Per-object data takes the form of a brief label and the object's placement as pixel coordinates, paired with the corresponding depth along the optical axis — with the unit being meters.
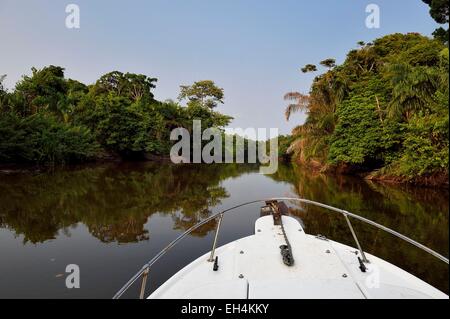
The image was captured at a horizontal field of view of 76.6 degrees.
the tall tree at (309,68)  22.08
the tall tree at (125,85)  29.28
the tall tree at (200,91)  35.02
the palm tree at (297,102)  18.53
